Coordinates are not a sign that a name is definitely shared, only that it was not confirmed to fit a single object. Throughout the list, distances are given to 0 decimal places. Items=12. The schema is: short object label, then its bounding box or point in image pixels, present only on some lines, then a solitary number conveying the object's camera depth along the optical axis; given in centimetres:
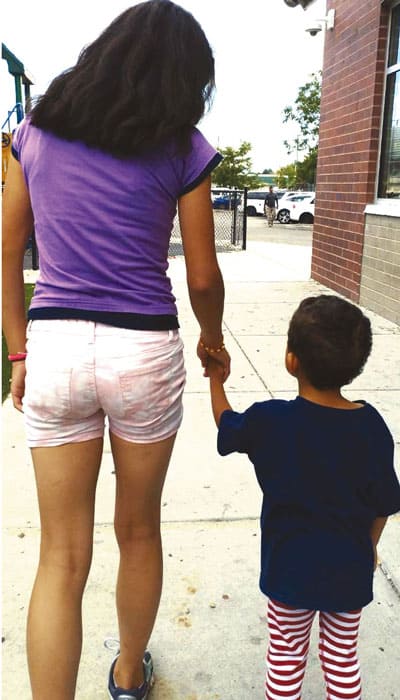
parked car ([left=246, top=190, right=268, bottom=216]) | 4009
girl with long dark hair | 159
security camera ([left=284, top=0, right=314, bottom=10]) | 895
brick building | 769
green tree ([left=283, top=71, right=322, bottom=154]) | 3456
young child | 157
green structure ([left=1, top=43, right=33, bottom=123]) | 1105
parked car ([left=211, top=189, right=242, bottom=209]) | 2771
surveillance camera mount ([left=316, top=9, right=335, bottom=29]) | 936
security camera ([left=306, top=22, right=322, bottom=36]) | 970
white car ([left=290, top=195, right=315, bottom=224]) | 3222
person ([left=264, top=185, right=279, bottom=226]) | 2994
